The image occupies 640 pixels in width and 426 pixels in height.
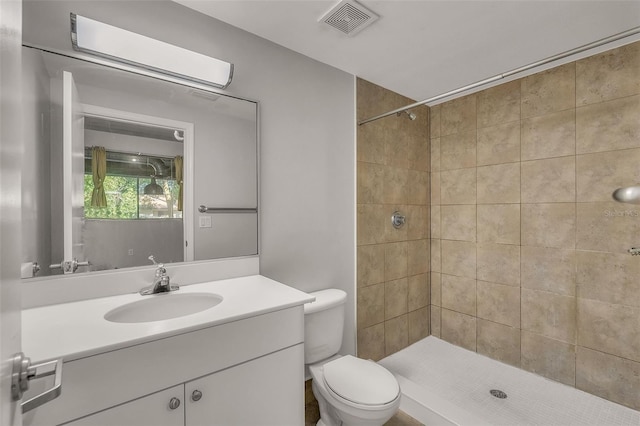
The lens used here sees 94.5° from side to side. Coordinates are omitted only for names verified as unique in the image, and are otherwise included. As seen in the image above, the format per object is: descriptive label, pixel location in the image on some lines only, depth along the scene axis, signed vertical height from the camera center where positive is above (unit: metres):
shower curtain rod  1.15 +0.67
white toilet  1.35 -0.85
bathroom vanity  0.80 -0.48
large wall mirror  1.13 +0.19
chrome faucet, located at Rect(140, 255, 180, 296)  1.29 -0.32
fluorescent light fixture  1.20 +0.72
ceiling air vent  1.44 +1.00
